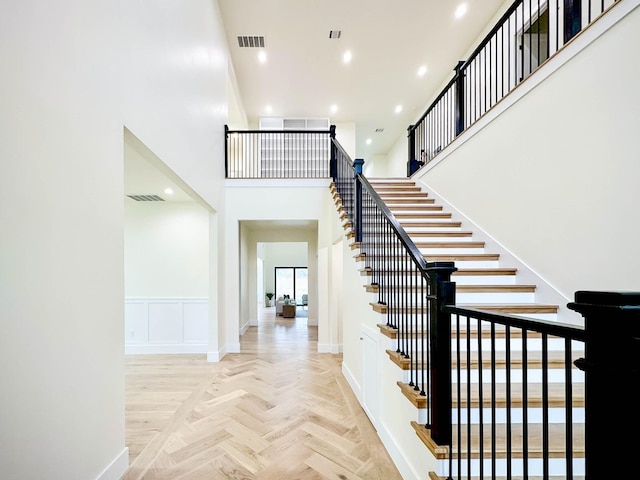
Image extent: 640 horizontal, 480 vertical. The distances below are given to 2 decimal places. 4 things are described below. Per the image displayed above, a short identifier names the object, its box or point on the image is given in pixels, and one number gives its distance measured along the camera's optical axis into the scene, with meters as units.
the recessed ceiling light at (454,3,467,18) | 5.68
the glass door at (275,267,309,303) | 15.86
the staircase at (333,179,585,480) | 1.74
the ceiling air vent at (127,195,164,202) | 5.45
